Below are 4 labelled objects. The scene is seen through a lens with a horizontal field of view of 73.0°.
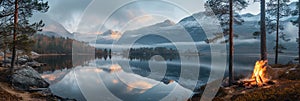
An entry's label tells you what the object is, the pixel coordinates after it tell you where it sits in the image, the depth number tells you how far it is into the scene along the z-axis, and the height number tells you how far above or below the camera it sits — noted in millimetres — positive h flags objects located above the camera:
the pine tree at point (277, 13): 25922 +4912
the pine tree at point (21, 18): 17391 +2973
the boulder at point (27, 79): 20172 -3093
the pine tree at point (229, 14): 15656 +2969
